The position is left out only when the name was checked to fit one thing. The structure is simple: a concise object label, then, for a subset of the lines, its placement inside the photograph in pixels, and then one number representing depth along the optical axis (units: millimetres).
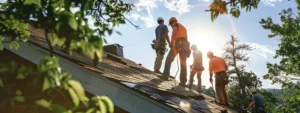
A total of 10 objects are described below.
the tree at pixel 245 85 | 43691
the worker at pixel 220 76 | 8500
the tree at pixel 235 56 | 38344
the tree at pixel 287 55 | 24188
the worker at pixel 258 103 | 9070
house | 3414
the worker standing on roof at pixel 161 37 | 8492
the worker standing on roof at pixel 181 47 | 7402
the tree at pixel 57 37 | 1138
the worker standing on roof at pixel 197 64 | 8953
